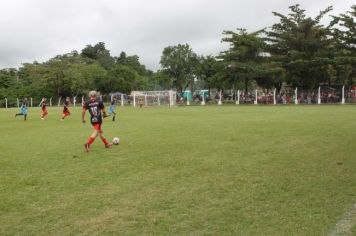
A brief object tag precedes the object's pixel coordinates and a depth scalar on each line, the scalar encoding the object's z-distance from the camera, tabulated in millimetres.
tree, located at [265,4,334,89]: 45469
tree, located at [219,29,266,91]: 49344
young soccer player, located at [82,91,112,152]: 11573
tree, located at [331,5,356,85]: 42406
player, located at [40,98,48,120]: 27328
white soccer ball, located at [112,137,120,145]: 12859
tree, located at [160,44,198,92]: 67562
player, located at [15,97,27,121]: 26827
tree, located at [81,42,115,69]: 94775
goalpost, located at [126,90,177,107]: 51531
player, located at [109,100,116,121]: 24509
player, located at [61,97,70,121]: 26522
